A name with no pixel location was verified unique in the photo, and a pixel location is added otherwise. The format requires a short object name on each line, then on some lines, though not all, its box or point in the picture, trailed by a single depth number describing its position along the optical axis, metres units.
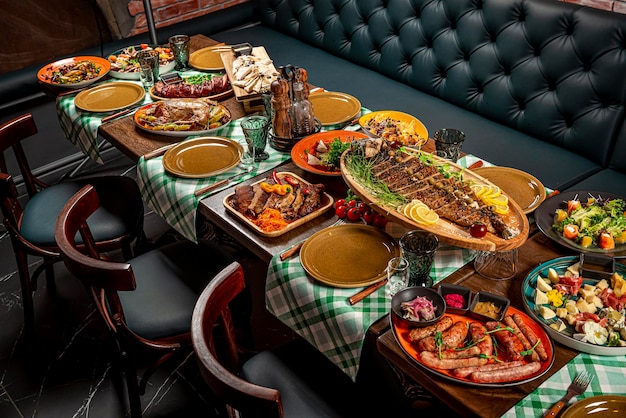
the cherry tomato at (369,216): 1.83
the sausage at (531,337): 1.36
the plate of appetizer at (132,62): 2.86
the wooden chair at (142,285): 1.65
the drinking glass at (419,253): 1.56
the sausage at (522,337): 1.36
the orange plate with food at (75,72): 2.79
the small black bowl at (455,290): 1.52
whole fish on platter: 1.66
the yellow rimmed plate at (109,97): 2.61
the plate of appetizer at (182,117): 2.37
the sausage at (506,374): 1.31
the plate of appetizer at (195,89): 2.64
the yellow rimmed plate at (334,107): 2.43
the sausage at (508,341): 1.37
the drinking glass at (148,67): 2.71
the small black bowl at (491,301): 1.46
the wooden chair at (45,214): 2.35
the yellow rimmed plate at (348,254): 1.64
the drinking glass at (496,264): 1.65
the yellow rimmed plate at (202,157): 2.13
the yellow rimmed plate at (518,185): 1.90
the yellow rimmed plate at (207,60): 2.91
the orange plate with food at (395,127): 2.19
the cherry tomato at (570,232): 1.71
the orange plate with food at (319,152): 2.06
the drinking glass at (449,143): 2.02
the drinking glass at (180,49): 2.88
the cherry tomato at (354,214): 1.86
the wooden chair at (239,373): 1.22
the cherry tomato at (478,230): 1.63
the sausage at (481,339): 1.38
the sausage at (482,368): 1.33
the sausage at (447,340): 1.39
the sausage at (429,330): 1.42
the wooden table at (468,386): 1.29
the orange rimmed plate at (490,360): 1.31
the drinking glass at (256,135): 2.10
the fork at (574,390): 1.27
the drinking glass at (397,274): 1.55
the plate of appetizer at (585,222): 1.68
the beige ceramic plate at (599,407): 1.25
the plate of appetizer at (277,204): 1.83
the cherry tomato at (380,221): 1.82
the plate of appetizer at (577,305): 1.40
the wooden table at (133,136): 2.31
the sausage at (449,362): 1.35
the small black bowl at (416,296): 1.47
